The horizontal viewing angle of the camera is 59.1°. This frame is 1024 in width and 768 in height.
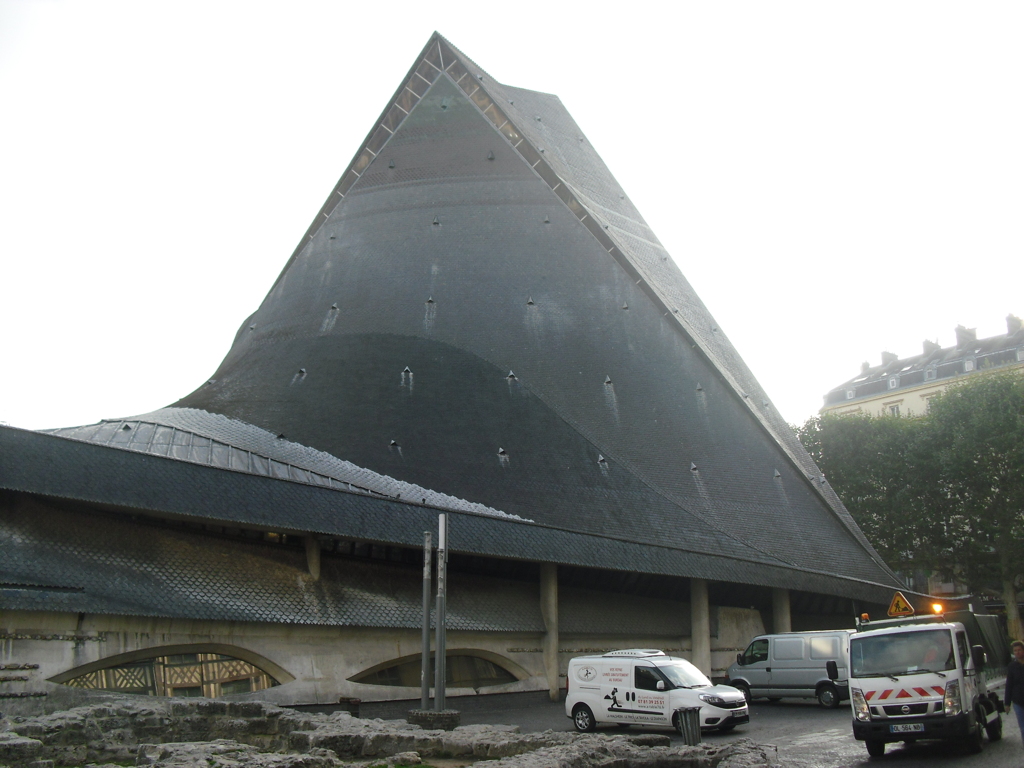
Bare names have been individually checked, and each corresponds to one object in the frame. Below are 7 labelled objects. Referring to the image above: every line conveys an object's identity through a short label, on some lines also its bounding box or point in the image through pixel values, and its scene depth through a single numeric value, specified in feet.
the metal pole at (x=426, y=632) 50.06
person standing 33.42
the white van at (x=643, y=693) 46.42
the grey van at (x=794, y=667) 59.31
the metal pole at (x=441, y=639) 49.06
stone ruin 27.35
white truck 36.27
